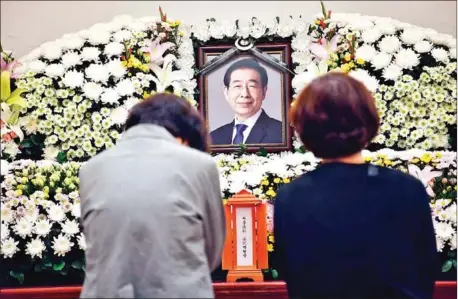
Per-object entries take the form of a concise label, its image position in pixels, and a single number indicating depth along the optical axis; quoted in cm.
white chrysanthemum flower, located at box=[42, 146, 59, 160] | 694
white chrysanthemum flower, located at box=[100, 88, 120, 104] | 697
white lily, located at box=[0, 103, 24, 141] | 651
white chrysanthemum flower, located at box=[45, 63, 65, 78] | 711
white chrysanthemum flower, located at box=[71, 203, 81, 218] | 601
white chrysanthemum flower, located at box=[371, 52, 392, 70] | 700
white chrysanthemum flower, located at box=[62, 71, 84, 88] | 704
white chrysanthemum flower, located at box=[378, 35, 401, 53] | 714
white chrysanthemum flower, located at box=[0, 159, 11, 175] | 598
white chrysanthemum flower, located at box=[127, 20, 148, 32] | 748
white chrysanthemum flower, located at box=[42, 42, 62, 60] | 732
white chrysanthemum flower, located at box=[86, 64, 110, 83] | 709
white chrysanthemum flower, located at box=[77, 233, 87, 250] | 593
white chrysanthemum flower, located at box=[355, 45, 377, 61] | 709
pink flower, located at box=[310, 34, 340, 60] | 720
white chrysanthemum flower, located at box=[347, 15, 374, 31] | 737
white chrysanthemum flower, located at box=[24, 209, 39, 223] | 598
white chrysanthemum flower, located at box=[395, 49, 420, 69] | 700
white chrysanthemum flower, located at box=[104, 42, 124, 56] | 725
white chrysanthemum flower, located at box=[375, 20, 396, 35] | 730
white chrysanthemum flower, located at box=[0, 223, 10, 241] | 598
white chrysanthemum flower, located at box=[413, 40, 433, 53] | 711
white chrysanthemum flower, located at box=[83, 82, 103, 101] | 699
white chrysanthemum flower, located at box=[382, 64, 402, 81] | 694
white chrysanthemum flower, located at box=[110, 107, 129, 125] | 695
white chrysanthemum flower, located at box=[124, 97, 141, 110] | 703
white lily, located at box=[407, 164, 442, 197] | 607
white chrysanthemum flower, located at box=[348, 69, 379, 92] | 691
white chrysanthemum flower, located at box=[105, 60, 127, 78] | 712
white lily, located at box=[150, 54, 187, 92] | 715
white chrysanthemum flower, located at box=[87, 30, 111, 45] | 739
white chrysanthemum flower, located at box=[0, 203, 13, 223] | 598
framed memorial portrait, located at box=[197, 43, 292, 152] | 728
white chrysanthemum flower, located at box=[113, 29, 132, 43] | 736
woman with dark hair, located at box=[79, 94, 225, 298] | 348
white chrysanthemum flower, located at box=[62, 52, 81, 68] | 721
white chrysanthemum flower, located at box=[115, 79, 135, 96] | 702
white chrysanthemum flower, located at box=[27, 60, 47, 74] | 716
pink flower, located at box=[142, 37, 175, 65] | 727
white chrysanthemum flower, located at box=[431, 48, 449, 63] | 705
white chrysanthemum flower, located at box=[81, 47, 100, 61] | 724
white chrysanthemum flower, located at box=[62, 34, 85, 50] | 740
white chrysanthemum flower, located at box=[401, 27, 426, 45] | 722
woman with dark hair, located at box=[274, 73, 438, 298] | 345
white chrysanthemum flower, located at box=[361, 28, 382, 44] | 723
